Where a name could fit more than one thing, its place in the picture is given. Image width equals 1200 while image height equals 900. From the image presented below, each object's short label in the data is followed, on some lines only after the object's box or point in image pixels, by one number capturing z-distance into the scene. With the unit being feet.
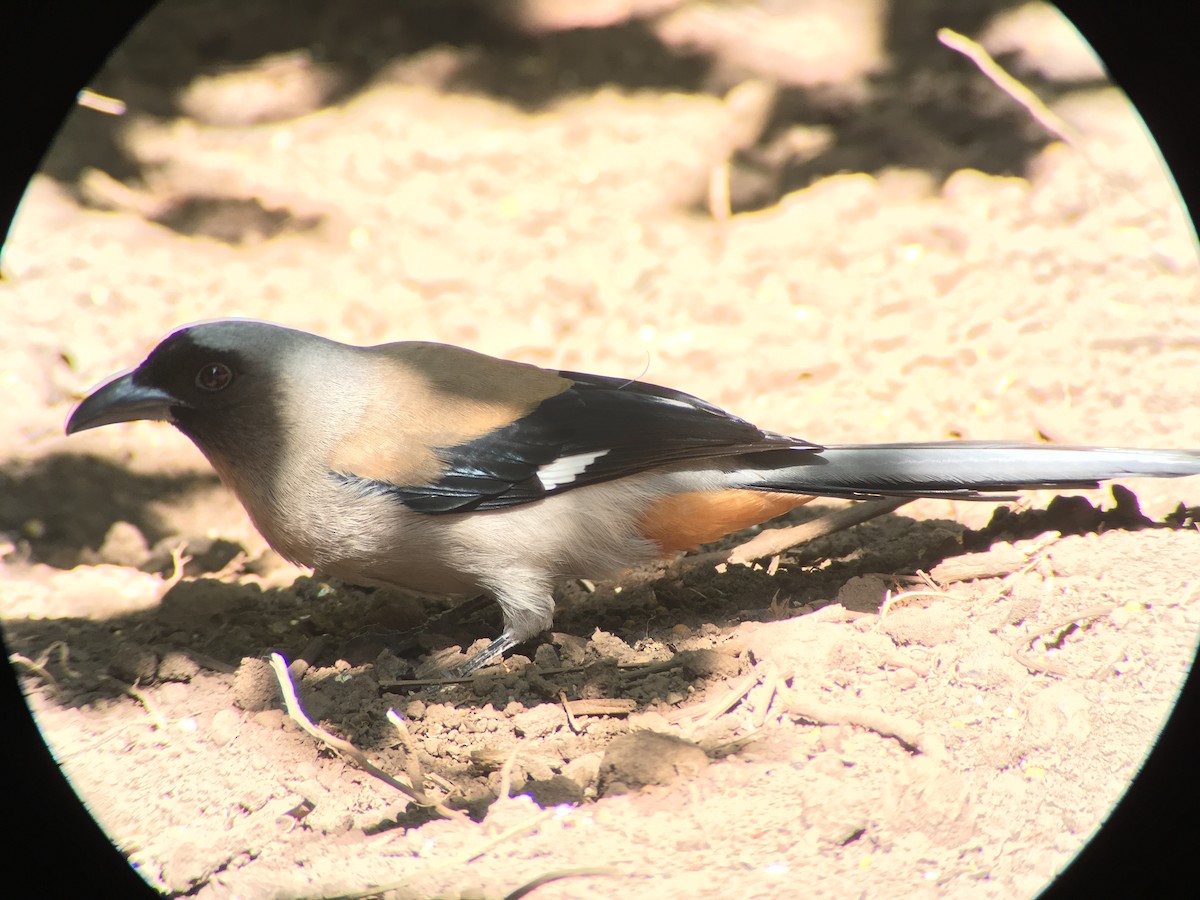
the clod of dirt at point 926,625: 24.26
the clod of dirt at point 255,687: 24.61
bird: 25.98
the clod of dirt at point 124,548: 34.45
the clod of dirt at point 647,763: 20.80
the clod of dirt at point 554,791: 20.68
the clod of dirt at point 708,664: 24.31
